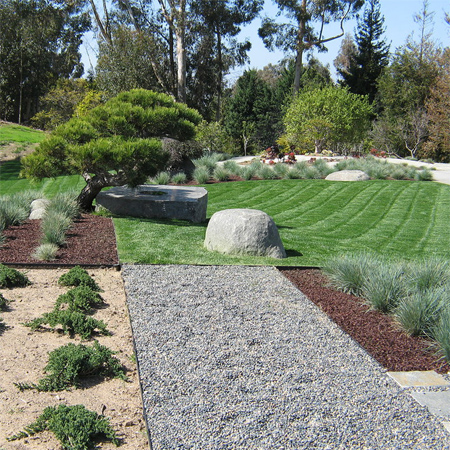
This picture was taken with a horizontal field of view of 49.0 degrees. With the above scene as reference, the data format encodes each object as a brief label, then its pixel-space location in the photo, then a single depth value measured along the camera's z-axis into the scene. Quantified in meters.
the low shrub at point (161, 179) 15.27
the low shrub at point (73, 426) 2.78
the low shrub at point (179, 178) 15.79
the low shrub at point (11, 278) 5.35
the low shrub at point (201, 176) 15.94
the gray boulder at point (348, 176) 16.44
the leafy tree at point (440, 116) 28.12
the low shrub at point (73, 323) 4.29
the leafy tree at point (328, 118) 23.22
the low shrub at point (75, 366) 3.43
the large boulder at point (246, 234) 6.92
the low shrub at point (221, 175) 16.27
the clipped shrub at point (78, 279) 5.38
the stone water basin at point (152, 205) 9.34
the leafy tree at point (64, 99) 28.39
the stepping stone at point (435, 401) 3.31
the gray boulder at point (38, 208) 8.93
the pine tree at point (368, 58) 35.97
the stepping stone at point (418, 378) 3.68
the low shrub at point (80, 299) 4.77
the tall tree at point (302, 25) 29.14
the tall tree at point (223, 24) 28.06
